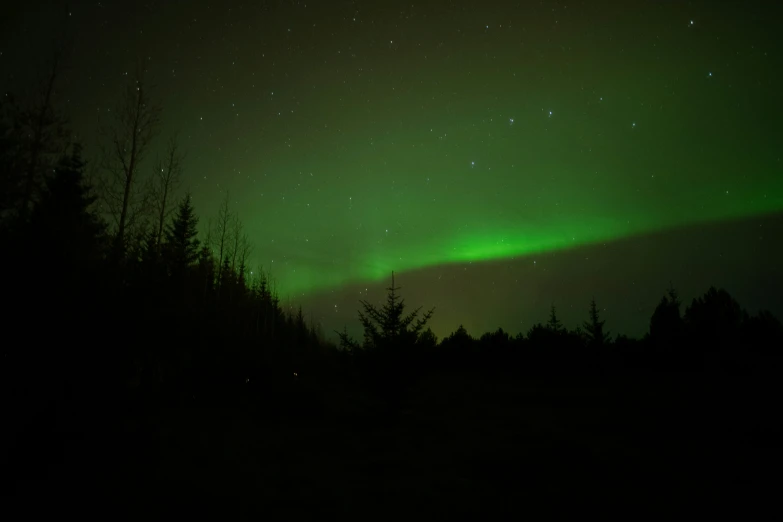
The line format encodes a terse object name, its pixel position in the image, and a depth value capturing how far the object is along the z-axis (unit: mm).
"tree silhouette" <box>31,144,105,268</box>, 7980
